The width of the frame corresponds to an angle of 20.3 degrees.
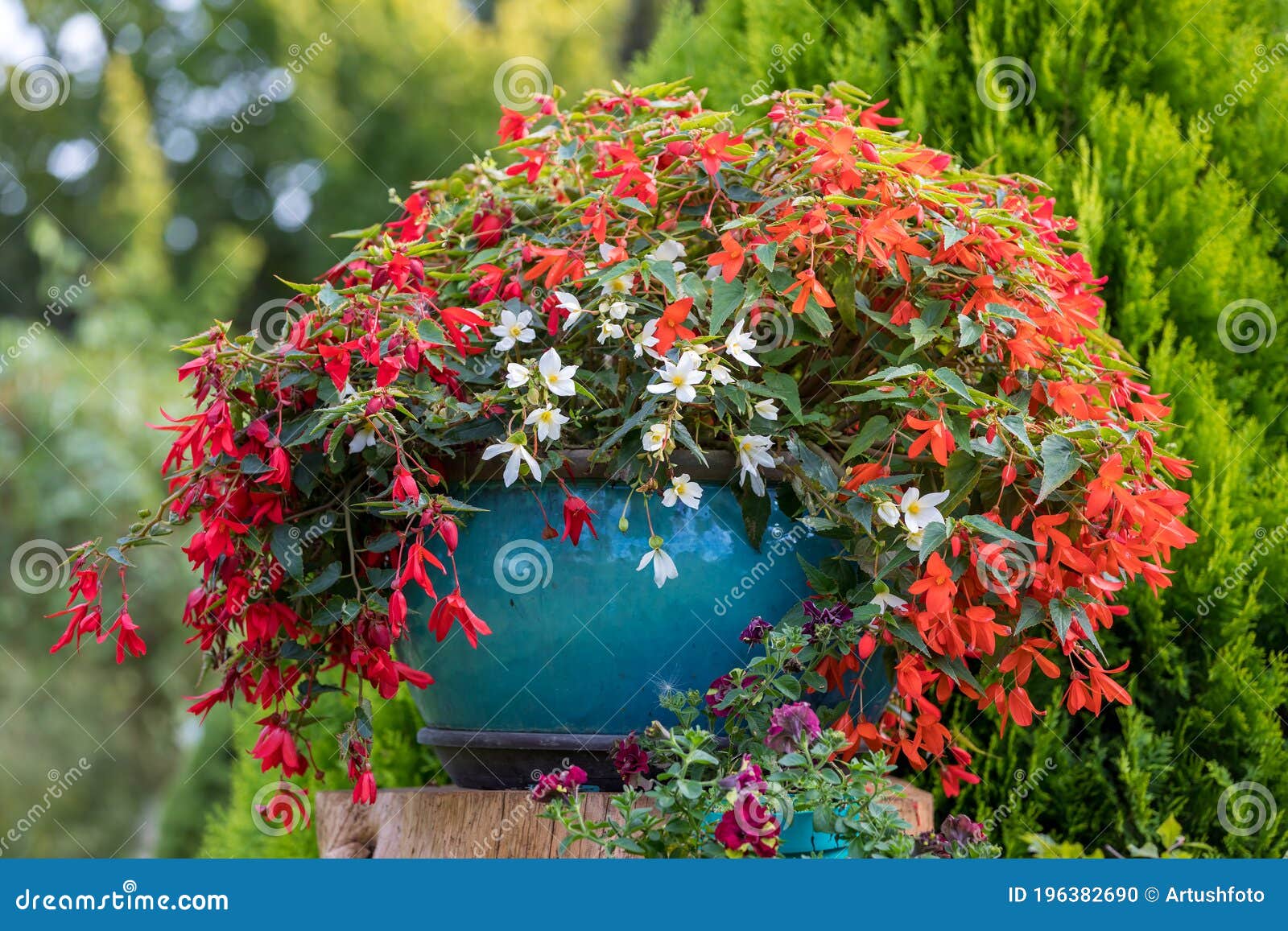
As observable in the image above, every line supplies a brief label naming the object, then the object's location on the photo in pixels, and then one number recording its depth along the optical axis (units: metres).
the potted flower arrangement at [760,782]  2.58
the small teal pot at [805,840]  2.68
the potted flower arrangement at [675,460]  2.69
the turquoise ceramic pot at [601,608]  2.77
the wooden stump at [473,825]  2.78
